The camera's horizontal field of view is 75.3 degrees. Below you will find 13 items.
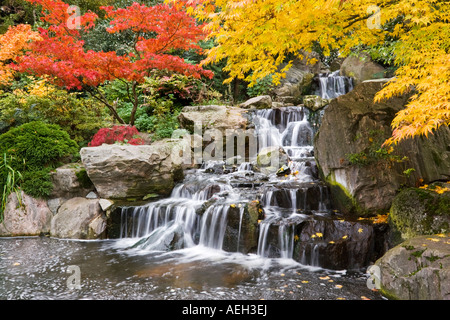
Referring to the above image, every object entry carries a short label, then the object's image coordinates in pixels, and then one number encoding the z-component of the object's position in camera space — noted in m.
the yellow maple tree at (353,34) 3.82
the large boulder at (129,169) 7.87
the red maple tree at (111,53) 8.34
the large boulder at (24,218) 7.59
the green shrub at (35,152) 8.05
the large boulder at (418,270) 3.77
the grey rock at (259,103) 13.45
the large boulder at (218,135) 11.03
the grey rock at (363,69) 15.10
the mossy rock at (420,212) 4.94
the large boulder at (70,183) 8.27
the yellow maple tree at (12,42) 10.13
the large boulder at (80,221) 7.56
